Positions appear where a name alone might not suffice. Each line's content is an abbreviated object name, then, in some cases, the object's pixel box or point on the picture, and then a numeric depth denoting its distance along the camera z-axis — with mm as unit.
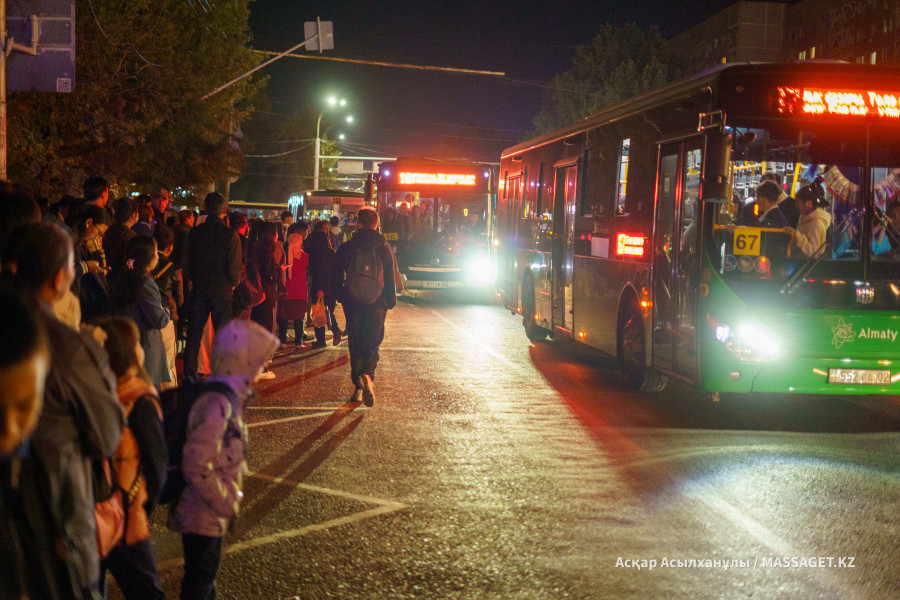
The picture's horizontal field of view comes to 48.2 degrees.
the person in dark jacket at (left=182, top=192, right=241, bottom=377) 10000
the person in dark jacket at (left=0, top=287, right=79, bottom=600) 2541
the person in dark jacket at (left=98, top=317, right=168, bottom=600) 3475
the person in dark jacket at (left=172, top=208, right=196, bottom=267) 11208
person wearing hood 3775
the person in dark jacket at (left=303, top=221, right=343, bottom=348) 14234
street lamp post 57459
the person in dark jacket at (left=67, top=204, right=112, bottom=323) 7363
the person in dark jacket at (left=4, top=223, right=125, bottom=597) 2930
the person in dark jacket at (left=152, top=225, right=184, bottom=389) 8789
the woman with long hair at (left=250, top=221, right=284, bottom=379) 11938
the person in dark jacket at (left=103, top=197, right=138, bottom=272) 9391
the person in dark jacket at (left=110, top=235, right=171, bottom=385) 7379
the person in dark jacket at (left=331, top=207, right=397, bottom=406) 9656
